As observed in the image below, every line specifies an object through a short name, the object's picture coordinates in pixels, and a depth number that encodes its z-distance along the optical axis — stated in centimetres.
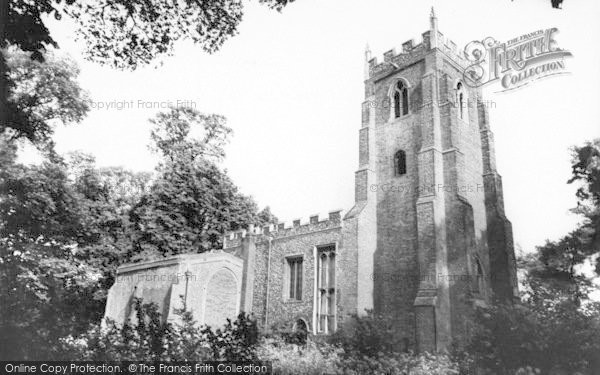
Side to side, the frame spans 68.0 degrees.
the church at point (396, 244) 1973
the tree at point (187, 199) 2905
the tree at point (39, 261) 512
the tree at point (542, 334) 880
